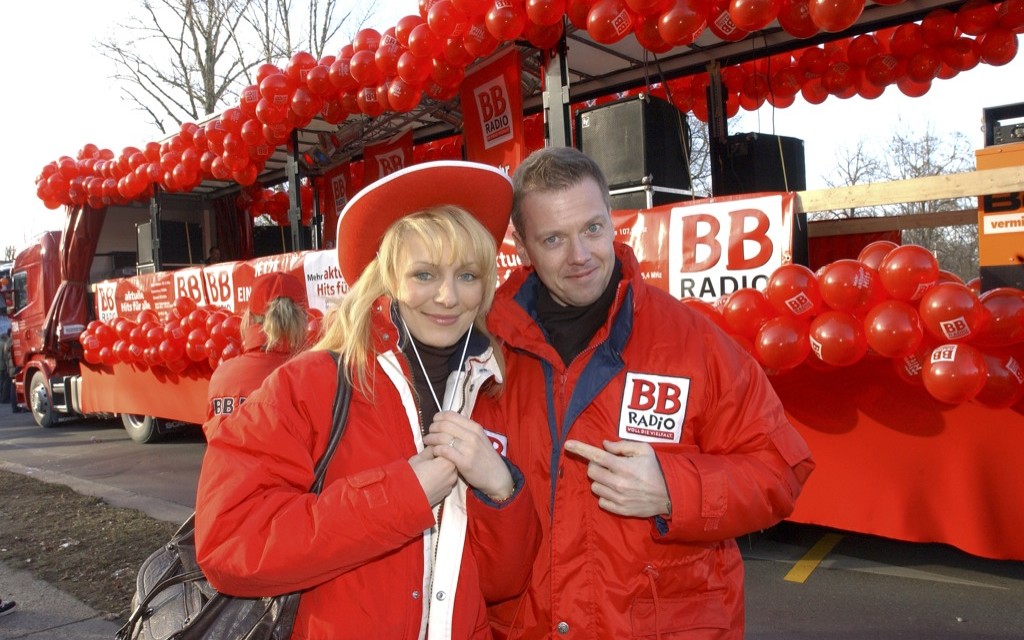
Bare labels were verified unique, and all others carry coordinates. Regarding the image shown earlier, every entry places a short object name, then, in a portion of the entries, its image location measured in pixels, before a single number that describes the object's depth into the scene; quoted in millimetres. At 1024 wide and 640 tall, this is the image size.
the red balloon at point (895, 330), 3531
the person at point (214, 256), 11938
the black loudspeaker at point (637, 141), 5812
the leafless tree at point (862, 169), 21141
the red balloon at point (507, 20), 5180
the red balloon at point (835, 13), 4242
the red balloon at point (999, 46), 6074
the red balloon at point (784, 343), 3848
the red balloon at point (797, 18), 4672
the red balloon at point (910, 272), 3586
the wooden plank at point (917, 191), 3732
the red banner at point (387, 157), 9797
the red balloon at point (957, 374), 3410
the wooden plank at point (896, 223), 5281
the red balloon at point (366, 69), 6621
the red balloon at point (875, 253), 3809
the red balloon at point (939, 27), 6172
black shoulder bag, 1422
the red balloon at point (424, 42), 5867
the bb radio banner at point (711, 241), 4355
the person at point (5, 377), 15934
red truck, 8422
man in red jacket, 1528
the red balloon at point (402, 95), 6352
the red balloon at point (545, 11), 5039
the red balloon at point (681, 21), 4629
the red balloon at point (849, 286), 3686
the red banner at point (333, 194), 11078
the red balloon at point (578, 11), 5012
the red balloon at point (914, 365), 3625
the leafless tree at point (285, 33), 25547
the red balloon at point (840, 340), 3680
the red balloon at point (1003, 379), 3510
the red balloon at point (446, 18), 5562
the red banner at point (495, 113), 6672
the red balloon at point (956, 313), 3441
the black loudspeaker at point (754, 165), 7198
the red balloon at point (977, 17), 5918
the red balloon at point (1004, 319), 3441
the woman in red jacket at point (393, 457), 1313
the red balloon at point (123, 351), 9250
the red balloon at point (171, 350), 8375
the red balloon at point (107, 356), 9638
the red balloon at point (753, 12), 4383
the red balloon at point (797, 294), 3875
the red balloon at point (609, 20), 4828
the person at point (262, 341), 3656
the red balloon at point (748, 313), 4016
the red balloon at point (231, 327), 7635
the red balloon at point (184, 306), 8812
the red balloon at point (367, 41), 6676
